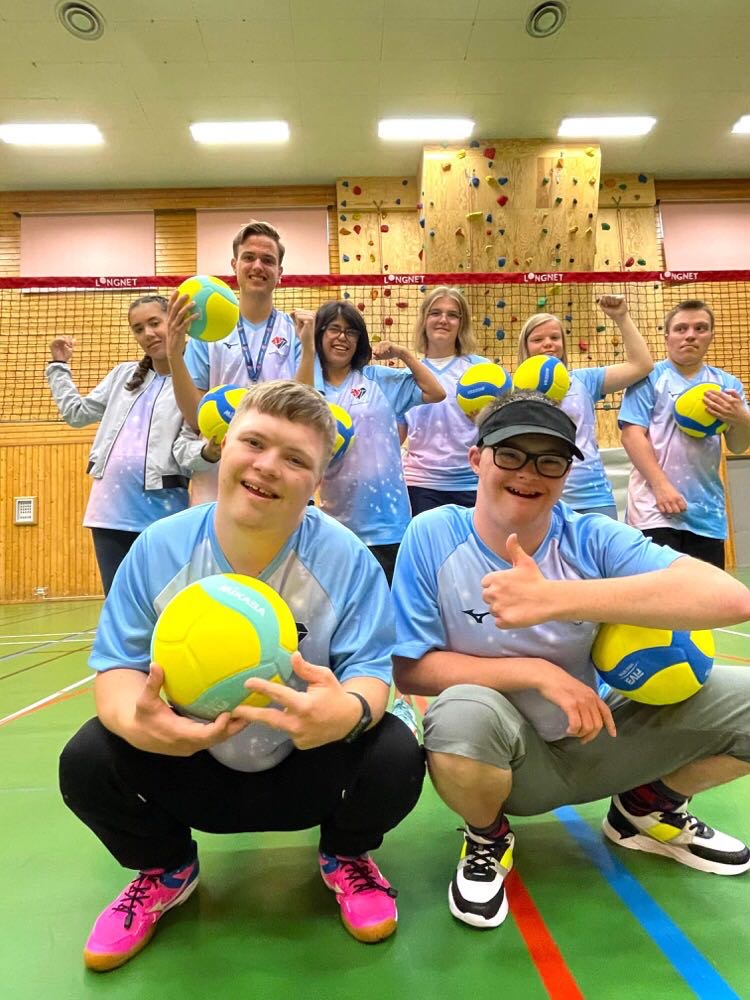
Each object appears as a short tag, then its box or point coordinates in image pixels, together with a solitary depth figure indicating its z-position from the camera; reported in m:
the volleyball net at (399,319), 9.78
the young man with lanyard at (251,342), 3.32
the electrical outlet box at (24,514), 10.60
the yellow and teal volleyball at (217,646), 1.30
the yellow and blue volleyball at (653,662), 1.60
